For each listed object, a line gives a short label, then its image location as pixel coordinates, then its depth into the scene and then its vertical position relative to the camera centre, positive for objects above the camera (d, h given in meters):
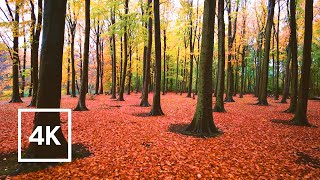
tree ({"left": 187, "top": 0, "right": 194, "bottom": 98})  26.32 +4.97
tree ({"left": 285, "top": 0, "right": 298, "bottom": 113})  13.48 +1.56
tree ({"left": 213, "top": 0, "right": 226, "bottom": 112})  14.09 +1.62
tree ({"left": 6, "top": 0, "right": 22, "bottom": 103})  17.57 +0.97
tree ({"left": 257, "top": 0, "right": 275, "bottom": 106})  17.59 +3.57
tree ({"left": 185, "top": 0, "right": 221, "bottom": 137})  8.44 +0.28
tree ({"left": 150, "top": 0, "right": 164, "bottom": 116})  12.09 +1.09
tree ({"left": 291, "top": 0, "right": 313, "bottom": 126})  9.81 +0.98
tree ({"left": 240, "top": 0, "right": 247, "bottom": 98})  28.08 +7.92
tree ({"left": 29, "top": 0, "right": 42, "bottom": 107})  12.71 +2.67
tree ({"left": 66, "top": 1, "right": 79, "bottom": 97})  22.80 +7.48
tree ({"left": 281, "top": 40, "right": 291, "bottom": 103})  22.06 +0.33
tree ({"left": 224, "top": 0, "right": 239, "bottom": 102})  22.56 +1.27
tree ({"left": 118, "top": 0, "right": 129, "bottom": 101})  21.44 +0.60
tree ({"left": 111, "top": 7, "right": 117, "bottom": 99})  23.78 +1.68
